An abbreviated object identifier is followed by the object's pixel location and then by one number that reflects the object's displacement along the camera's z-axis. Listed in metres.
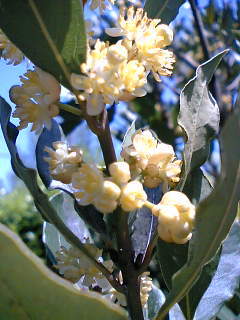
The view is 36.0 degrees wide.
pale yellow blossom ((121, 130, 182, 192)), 0.10
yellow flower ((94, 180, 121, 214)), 0.09
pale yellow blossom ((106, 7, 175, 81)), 0.10
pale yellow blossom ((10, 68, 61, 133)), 0.10
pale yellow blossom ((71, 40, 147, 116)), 0.09
